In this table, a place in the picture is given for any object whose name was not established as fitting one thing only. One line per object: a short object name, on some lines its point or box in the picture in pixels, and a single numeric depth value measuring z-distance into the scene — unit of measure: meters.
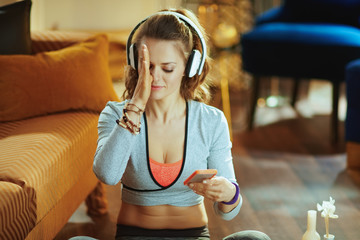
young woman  2.53
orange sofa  2.70
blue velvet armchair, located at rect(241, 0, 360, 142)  4.67
